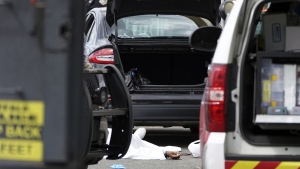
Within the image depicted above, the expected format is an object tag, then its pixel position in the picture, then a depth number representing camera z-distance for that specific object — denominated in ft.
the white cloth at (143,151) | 58.95
